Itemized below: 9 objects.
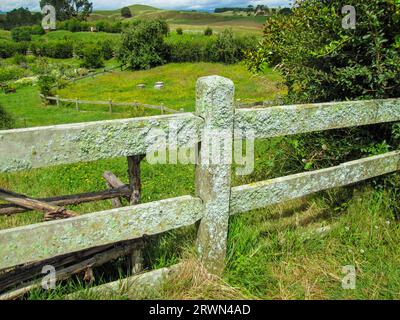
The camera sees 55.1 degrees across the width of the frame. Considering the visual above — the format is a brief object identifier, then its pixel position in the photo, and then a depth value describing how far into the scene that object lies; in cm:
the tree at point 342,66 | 414
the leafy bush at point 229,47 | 5359
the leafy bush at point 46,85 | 3969
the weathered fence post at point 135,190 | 317
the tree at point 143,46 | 5638
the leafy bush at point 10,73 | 5731
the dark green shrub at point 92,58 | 6141
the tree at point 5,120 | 2116
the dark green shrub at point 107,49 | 6937
